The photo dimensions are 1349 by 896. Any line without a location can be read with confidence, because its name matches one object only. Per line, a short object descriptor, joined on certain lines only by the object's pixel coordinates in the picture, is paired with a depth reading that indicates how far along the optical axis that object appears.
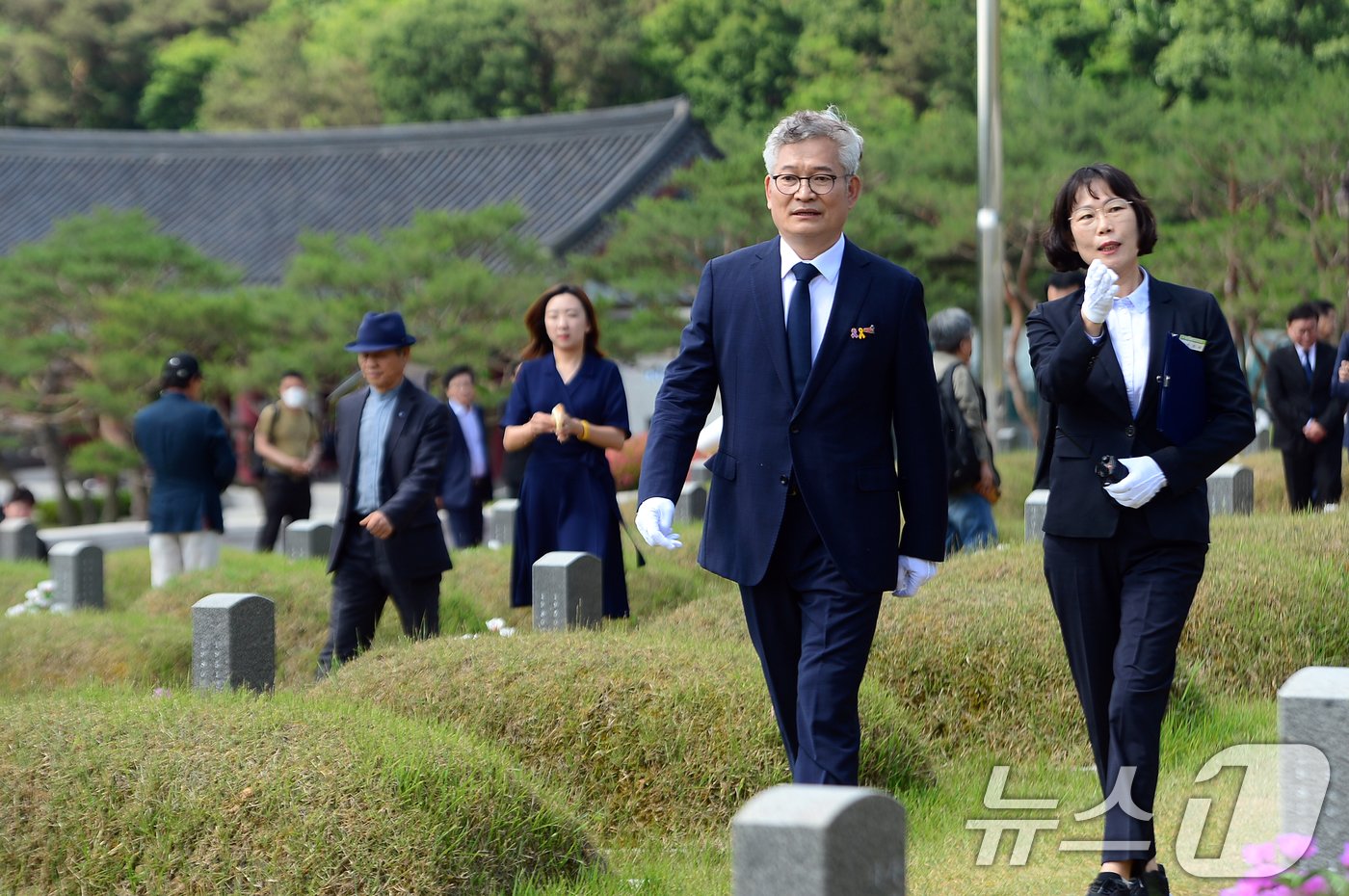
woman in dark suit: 7.83
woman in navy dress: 14.80
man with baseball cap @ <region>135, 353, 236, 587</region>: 19.69
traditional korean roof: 63.06
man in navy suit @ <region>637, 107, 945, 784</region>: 7.79
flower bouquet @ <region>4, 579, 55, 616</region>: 20.37
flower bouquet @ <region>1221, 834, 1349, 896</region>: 5.09
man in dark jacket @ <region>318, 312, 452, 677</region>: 13.30
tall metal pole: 29.73
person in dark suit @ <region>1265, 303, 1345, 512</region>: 20.86
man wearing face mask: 24.11
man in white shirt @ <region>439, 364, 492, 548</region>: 20.44
